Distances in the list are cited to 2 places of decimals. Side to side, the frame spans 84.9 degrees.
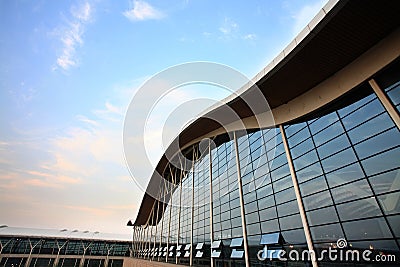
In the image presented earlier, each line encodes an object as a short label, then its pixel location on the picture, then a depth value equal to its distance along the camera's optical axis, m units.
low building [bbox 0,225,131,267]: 49.75
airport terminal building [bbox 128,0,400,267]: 7.99
